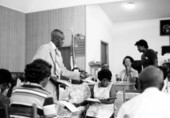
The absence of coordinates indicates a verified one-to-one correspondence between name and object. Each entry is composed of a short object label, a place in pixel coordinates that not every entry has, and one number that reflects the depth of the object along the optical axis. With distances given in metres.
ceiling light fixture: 4.62
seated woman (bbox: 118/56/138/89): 3.88
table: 3.40
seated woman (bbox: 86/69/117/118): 2.93
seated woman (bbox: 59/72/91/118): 3.11
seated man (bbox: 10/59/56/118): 1.56
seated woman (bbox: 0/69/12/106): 2.60
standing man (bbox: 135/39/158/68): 2.84
